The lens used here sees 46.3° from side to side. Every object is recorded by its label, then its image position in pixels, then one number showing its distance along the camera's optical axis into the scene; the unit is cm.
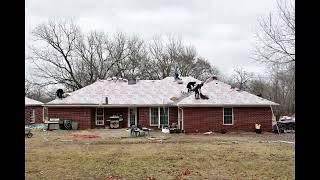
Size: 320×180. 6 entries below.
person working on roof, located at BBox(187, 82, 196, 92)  2936
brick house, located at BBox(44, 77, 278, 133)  2514
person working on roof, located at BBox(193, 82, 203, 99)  2546
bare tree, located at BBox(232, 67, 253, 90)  6031
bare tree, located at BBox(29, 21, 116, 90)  4575
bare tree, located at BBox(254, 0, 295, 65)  2277
